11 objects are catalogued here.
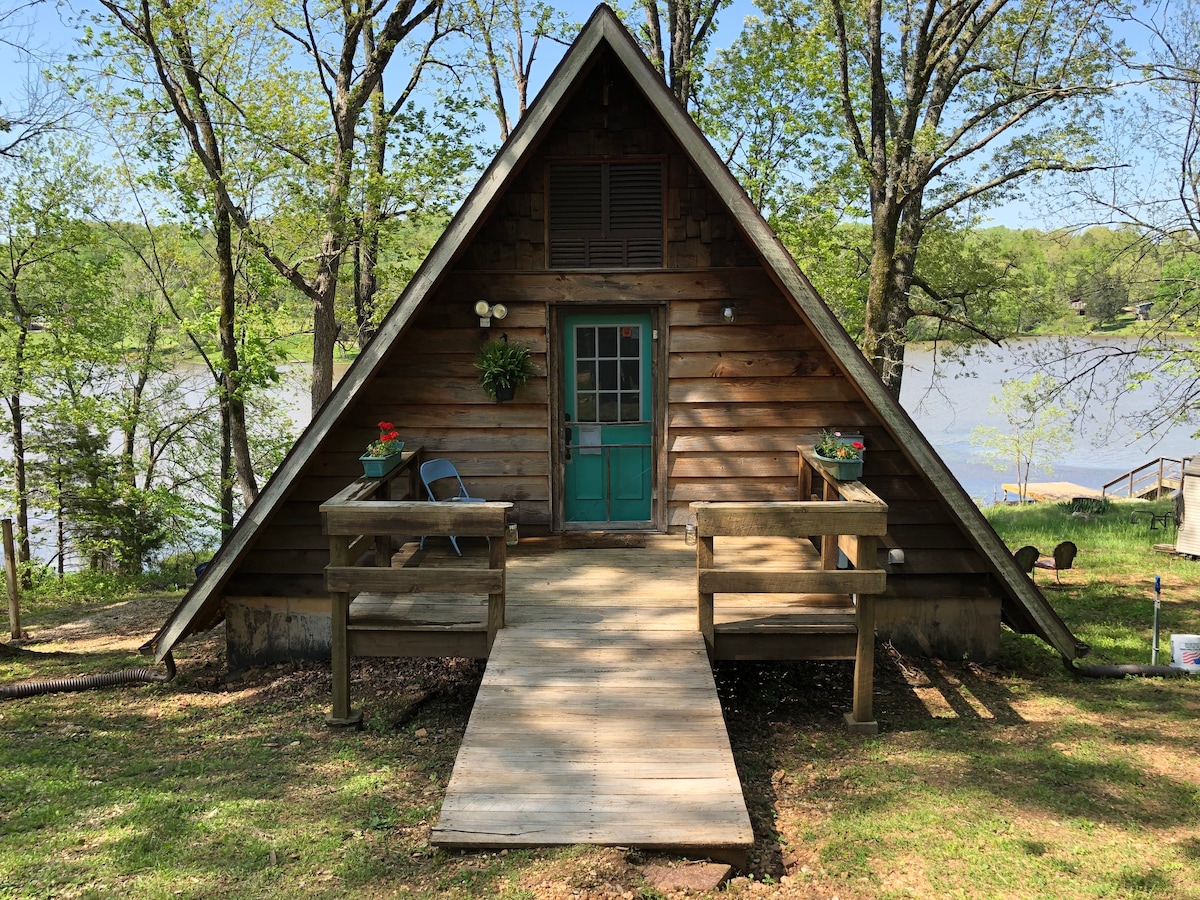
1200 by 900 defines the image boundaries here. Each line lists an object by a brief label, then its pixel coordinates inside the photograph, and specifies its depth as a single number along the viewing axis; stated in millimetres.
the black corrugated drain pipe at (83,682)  7363
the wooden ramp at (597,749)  4051
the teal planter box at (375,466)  6676
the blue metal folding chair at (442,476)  7719
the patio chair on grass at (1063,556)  10398
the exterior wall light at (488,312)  7645
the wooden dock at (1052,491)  29406
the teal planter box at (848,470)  6500
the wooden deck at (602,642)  4207
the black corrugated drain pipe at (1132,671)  7223
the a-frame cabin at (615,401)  7461
